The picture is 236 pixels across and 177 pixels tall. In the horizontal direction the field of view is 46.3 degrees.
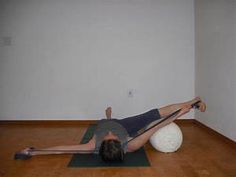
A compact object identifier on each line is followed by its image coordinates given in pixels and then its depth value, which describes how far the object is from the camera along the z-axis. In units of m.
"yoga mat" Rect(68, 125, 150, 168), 2.69
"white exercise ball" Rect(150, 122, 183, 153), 3.00
